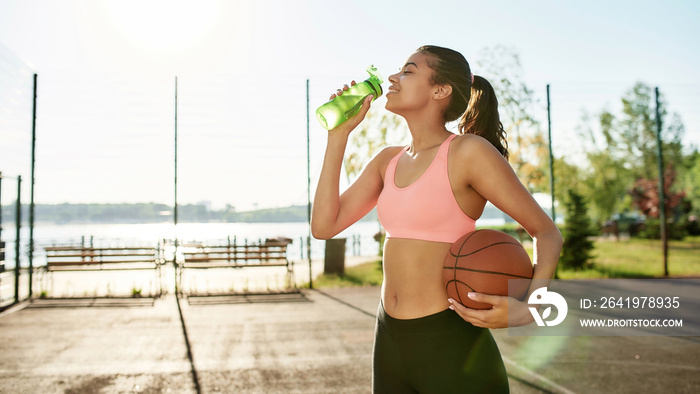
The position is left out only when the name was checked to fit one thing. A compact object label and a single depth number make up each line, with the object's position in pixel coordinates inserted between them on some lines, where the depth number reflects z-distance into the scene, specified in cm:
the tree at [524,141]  1554
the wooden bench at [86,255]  937
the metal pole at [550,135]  1026
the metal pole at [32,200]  888
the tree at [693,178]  3884
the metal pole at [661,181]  1051
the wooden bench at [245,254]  959
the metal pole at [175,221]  927
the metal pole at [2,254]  840
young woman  159
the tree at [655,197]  2609
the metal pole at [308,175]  987
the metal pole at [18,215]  872
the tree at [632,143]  3491
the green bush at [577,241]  1280
